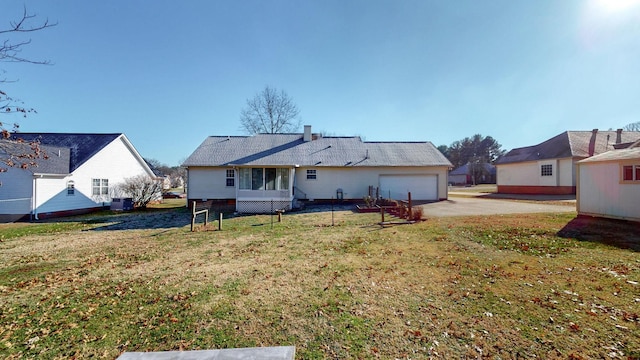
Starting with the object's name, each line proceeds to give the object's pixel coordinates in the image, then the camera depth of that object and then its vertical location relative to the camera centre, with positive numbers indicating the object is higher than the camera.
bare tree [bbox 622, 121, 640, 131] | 51.59 +11.34
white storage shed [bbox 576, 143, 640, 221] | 9.23 -0.19
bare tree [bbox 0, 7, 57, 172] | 4.64 +2.63
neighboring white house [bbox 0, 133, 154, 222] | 13.52 +0.46
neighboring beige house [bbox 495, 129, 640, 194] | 22.29 +1.96
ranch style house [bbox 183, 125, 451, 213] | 18.64 +1.02
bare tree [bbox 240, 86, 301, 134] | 32.34 +7.96
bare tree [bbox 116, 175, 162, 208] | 18.27 -0.48
